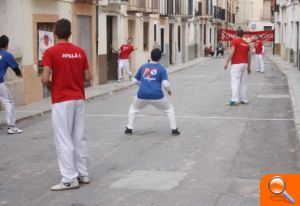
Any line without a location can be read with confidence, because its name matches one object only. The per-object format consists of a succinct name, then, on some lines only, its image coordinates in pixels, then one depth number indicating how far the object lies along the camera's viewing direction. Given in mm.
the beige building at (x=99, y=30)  14875
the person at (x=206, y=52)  51525
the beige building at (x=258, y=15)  74062
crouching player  10047
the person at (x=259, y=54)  28628
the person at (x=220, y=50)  50781
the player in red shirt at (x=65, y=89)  6602
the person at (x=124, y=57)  21953
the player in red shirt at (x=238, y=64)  14414
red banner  40203
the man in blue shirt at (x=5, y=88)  10492
